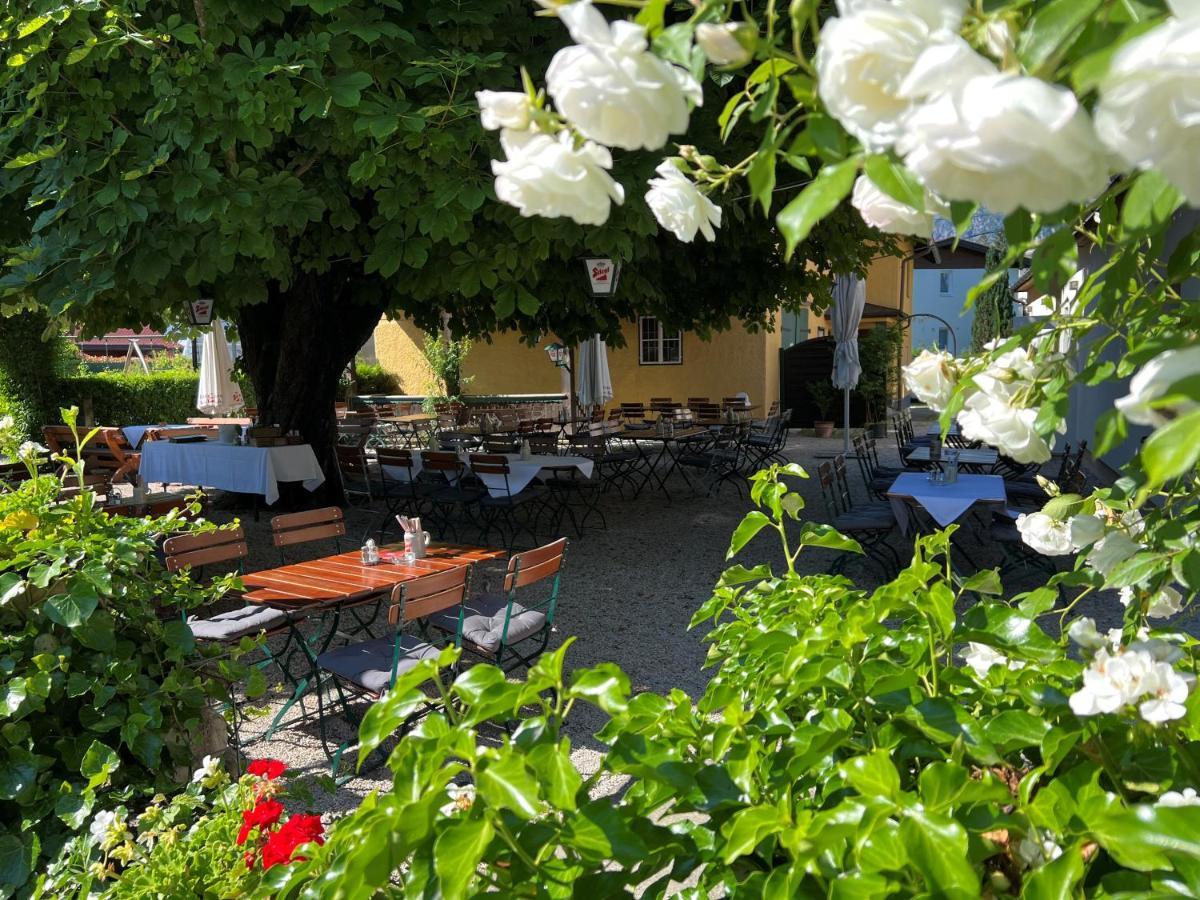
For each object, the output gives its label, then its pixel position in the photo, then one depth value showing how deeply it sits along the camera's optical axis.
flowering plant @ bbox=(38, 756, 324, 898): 1.73
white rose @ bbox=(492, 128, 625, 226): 0.85
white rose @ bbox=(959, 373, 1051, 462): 1.21
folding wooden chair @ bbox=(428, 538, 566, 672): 4.52
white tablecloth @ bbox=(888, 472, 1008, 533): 6.43
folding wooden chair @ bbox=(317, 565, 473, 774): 4.03
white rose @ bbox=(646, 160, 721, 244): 1.22
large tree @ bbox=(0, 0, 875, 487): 4.69
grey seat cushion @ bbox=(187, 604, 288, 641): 4.70
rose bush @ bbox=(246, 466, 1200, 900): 0.90
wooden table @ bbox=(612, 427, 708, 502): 11.63
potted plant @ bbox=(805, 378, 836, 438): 19.45
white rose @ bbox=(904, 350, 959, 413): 1.37
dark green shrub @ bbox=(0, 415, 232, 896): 2.41
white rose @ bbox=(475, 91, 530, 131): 0.88
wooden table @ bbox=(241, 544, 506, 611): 4.49
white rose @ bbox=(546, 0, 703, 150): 0.74
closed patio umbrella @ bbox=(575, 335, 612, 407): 16.72
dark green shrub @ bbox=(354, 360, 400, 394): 24.58
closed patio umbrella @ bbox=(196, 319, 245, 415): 13.31
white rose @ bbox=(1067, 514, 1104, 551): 1.46
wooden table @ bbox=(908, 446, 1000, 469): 8.66
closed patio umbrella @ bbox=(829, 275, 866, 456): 14.84
